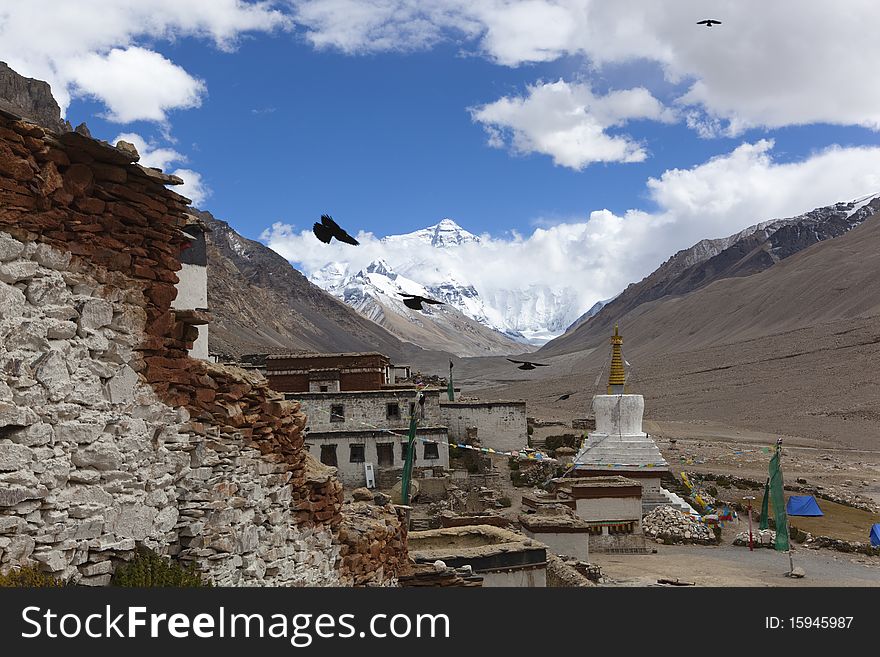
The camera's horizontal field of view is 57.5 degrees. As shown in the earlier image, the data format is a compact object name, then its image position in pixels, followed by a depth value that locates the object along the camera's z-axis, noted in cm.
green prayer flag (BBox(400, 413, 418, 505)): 2098
